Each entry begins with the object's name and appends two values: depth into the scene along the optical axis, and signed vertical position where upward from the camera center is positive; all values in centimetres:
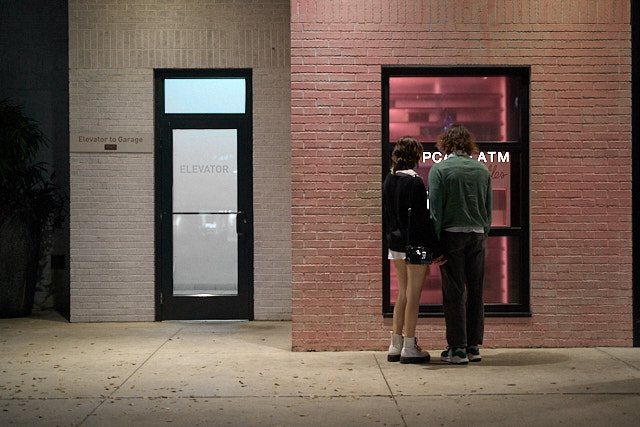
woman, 711 -33
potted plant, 1041 -22
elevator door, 1027 +7
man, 716 -29
